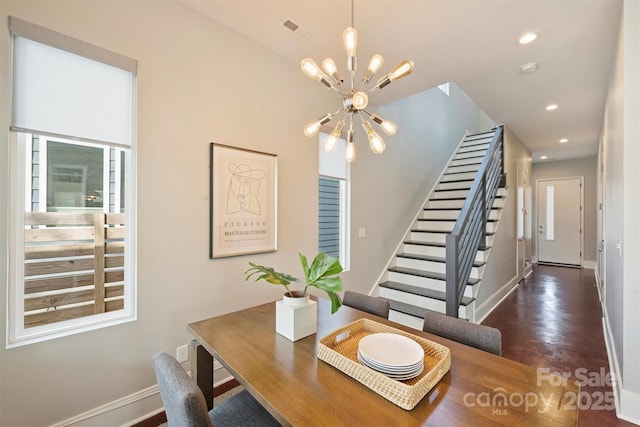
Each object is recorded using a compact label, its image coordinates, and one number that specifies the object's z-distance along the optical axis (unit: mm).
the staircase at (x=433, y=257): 3209
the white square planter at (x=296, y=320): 1384
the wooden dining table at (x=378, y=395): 858
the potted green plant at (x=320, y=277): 1333
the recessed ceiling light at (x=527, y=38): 2244
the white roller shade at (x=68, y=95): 1429
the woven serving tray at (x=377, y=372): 917
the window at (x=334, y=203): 3086
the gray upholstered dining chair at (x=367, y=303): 1855
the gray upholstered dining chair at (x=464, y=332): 1357
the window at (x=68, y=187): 1444
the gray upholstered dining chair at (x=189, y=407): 853
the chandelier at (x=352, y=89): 1330
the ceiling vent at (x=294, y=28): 2094
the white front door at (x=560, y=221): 7155
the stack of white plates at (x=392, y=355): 1021
